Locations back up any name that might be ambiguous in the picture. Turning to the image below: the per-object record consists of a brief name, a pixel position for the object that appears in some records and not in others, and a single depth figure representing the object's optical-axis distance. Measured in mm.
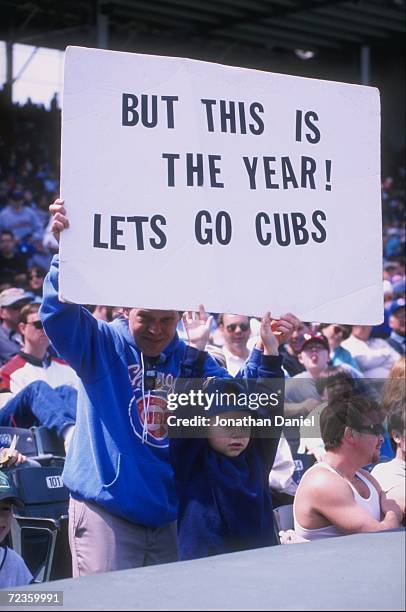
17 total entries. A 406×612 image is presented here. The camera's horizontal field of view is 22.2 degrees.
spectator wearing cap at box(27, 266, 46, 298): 10595
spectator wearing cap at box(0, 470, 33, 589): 3535
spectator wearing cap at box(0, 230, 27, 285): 13641
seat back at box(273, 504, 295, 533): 4246
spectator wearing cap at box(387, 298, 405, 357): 9920
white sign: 2982
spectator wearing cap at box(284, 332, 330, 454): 4816
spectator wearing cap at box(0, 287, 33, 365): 7453
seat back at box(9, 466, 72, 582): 4301
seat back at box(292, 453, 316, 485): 5312
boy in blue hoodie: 3199
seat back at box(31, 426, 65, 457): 5500
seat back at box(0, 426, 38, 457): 5129
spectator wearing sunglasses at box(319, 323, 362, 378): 8039
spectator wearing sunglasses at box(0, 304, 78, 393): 6293
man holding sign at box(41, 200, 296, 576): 3113
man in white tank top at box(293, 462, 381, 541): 3215
